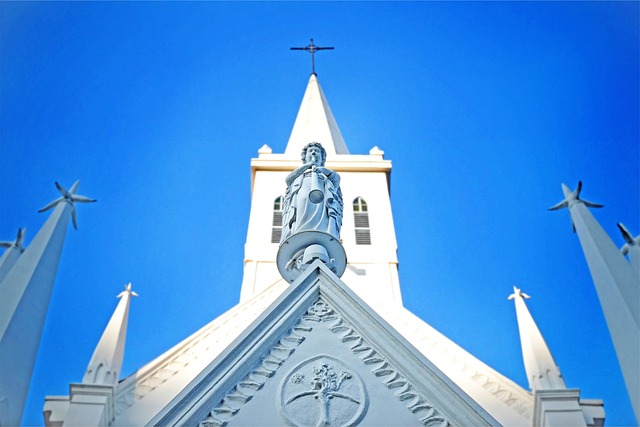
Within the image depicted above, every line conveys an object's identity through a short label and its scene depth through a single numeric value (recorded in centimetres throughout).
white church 823
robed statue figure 1116
